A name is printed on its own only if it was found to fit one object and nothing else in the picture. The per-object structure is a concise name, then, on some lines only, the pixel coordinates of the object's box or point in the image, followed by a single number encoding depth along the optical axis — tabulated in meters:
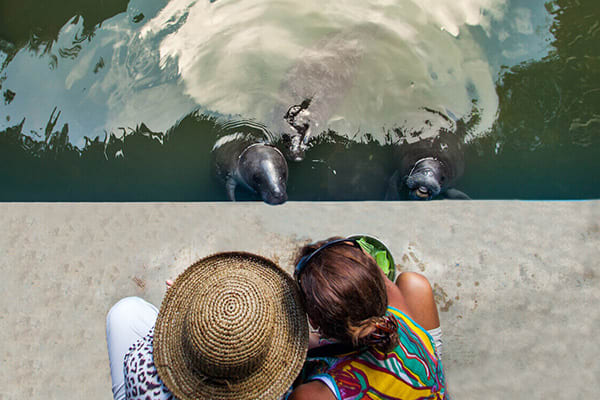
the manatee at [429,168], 3.30
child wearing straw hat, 1.34
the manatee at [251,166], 2.93
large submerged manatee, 3.63
